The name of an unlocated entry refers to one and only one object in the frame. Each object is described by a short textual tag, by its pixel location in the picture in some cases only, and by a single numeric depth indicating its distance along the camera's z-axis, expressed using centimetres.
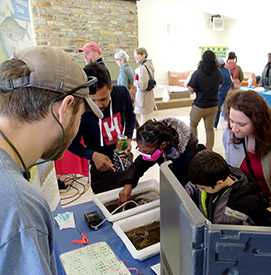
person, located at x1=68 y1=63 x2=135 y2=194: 155
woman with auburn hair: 131
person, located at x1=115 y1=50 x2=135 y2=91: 385
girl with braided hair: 134
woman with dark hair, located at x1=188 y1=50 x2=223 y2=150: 309
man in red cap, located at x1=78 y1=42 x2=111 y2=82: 307
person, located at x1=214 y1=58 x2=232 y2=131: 407
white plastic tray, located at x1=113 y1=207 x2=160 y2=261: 95
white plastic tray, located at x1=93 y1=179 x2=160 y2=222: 119
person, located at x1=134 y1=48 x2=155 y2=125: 379
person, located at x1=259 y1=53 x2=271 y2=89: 461
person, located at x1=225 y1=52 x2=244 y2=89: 484
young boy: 97
